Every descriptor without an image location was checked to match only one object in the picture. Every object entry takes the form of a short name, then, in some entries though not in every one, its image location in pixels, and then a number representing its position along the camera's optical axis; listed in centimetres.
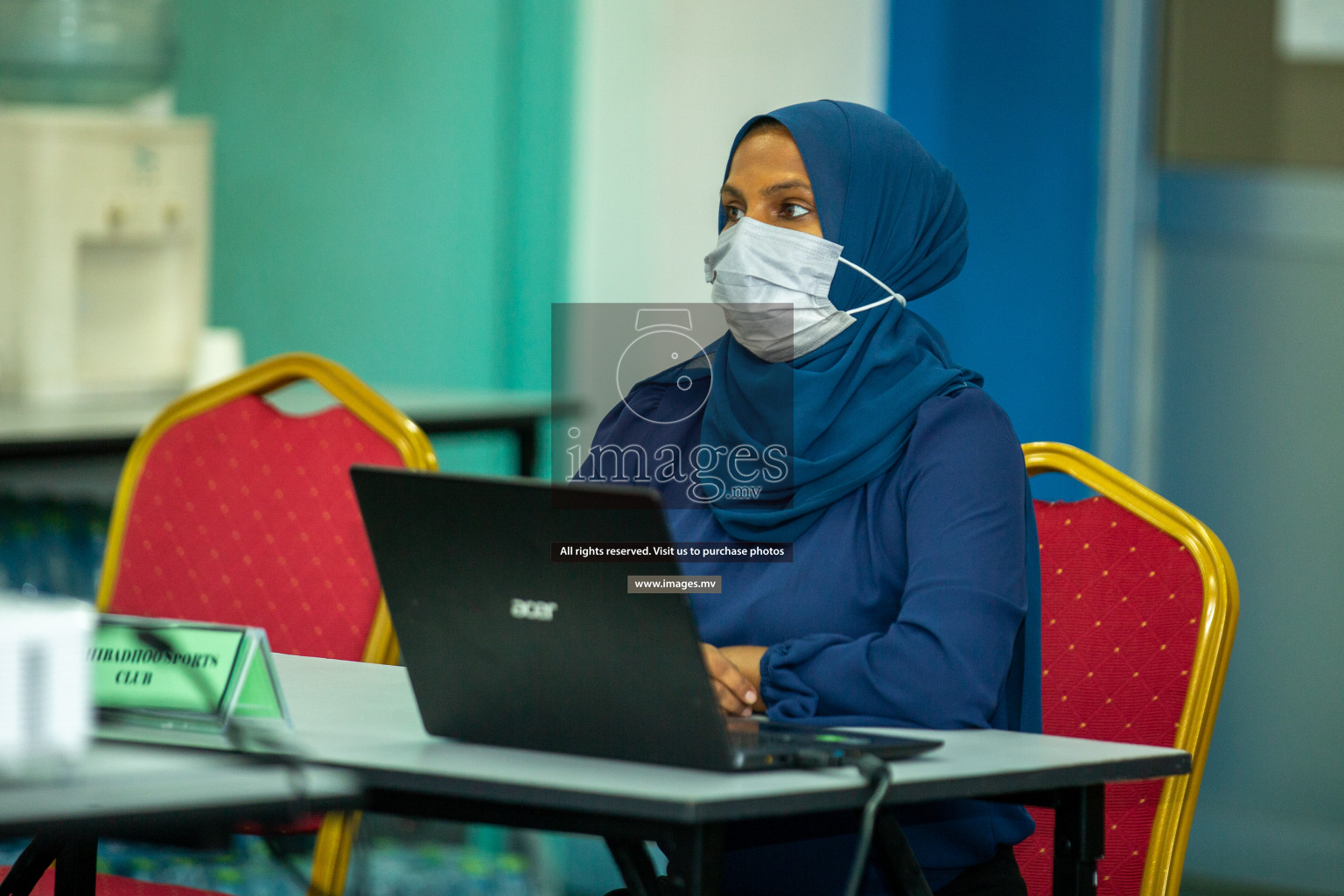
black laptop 832
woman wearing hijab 870
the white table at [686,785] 826
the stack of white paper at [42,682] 779
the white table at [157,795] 805
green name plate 846
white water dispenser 1055
